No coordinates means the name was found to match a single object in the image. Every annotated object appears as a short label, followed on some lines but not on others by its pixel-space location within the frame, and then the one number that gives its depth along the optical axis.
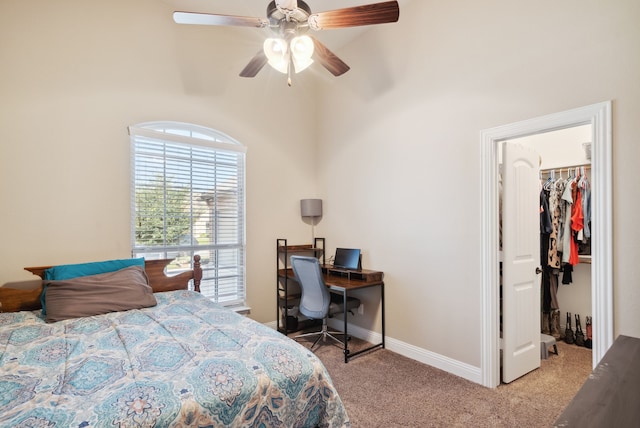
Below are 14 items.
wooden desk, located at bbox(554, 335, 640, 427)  0.82
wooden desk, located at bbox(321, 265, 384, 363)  3.06
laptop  3.56
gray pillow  2.13
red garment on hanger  3.26
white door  2.61
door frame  1.94
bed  1.07
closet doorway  2.63
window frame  3.01
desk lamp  3.98
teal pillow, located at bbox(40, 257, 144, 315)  2.40
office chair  3.11
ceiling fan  1.89
